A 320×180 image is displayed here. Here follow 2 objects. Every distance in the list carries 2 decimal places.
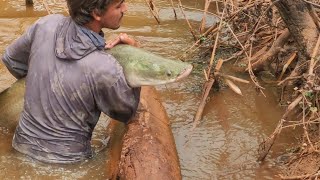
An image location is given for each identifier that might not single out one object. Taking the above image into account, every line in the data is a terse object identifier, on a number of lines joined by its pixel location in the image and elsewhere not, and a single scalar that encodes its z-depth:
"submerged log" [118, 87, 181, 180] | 3.29
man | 3.42
